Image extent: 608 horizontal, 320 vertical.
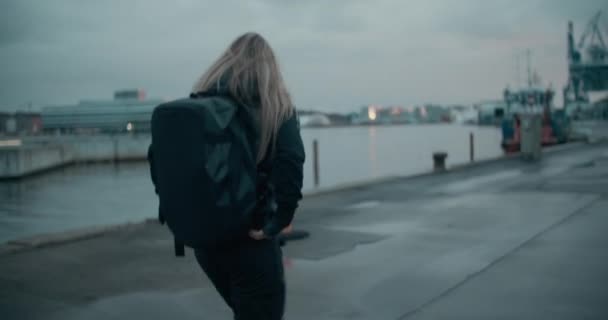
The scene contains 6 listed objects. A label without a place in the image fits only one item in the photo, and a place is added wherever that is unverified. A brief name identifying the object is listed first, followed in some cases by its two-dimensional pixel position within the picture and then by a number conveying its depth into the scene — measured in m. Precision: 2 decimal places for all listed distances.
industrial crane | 117.75
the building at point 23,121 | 125.00
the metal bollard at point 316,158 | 19.64
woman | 2.27
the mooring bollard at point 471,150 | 23.08
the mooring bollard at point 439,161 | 16.53
